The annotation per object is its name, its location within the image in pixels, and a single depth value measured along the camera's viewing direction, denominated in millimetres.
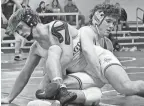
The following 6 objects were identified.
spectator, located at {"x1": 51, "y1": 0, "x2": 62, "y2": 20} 15720
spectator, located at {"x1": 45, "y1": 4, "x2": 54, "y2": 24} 15131
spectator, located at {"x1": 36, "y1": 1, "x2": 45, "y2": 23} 15748
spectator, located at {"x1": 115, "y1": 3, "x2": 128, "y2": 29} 17188
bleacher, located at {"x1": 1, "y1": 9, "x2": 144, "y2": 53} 15617
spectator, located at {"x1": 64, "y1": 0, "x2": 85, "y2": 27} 15495
